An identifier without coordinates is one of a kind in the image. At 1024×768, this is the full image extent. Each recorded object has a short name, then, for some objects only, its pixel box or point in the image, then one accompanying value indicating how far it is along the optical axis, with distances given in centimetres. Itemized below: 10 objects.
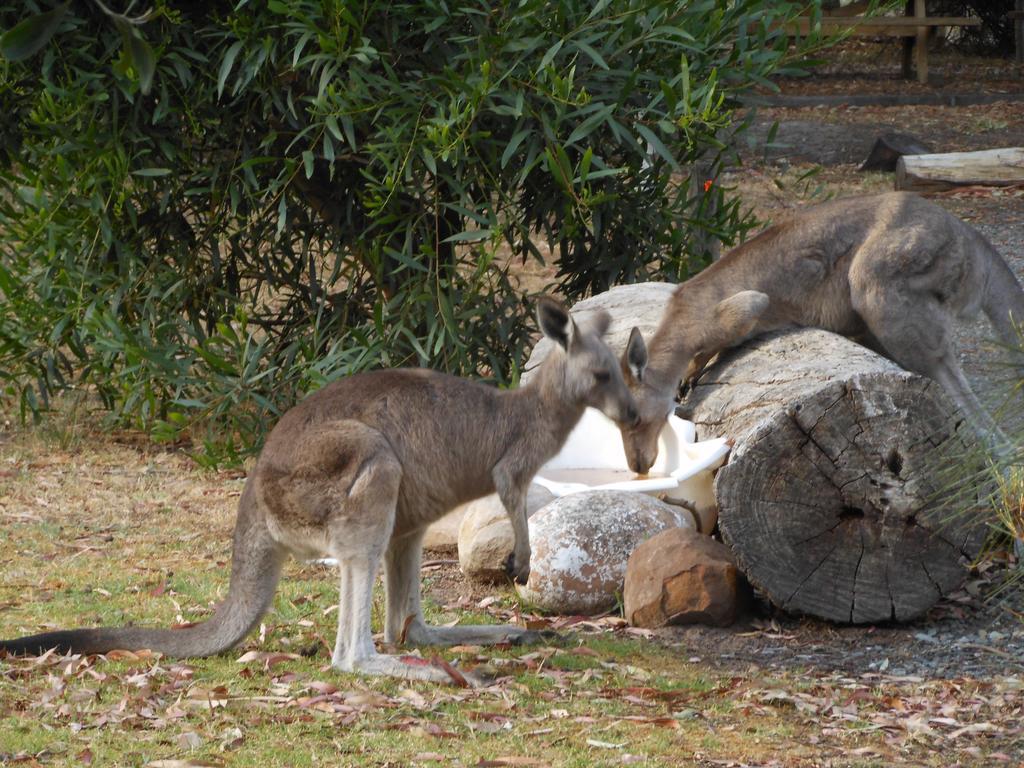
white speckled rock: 1067
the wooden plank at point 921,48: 3650
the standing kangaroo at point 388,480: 860
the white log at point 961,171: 2445
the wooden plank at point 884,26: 3450
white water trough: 1130
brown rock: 1012
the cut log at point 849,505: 987
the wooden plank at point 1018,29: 3747
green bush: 1377
